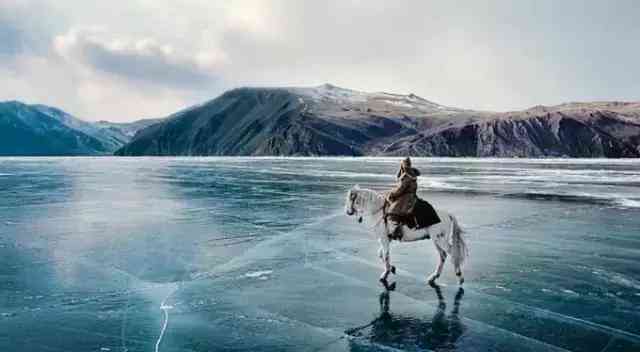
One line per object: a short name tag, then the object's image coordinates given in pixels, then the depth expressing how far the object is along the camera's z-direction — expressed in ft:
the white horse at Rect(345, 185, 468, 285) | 34.76
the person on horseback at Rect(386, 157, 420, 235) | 34.53
